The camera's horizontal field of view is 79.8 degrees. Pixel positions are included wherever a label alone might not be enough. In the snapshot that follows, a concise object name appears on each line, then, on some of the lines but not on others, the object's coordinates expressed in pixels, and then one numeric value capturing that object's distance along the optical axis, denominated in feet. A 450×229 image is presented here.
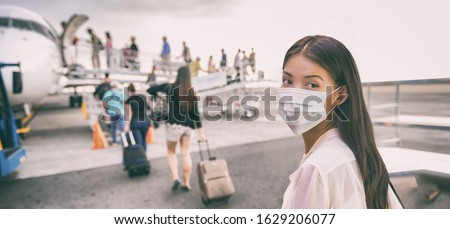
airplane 19.47
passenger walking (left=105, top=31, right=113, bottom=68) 24.82
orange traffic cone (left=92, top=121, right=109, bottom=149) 19.24
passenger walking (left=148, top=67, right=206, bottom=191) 11.16
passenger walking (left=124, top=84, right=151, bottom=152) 14.23
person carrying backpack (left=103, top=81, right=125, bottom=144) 17.98
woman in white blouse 3.52
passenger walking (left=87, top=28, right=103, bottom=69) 27.27
